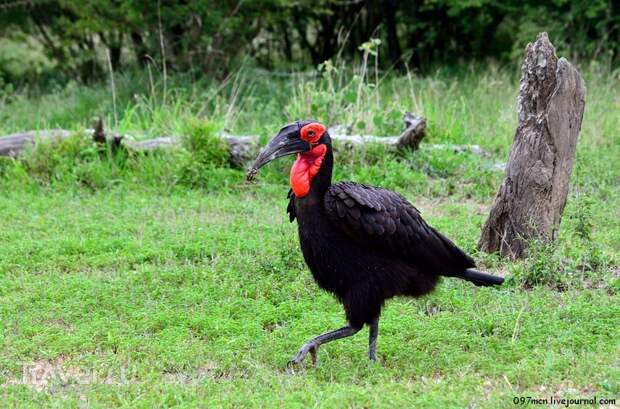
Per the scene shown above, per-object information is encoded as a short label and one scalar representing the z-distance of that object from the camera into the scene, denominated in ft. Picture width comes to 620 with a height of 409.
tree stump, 37.65
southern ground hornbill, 27.86
